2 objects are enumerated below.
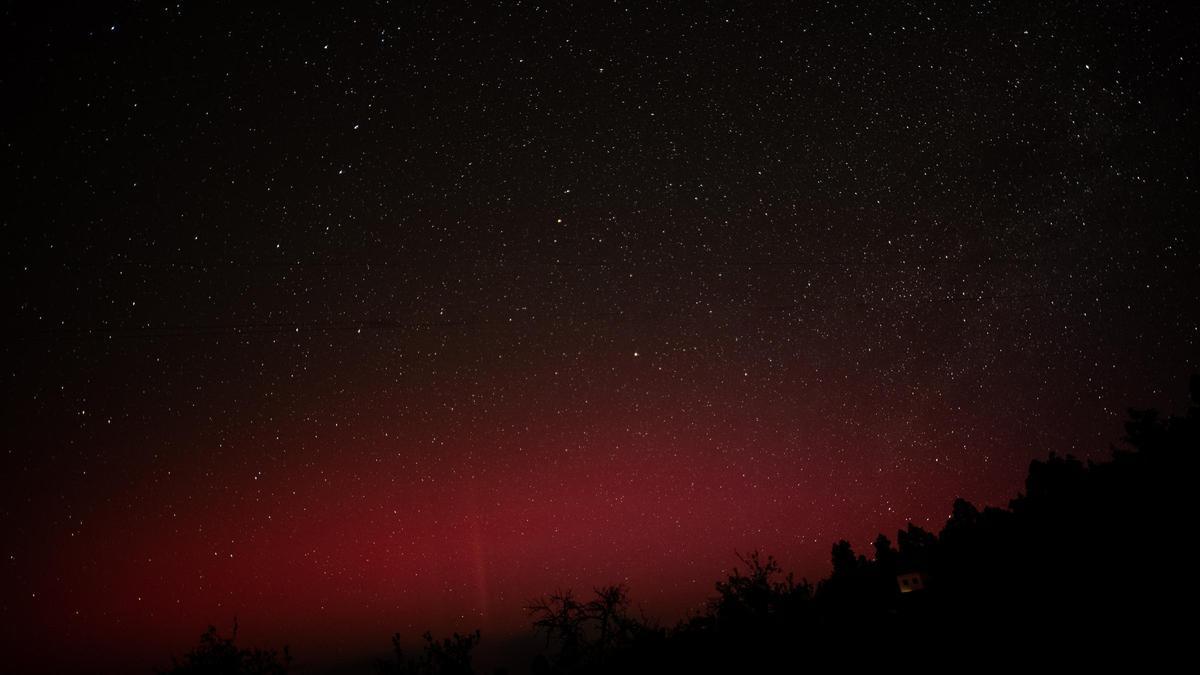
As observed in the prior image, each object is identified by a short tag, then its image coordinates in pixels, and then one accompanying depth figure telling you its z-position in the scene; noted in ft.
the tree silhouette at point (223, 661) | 68.28
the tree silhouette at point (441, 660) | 69.51
